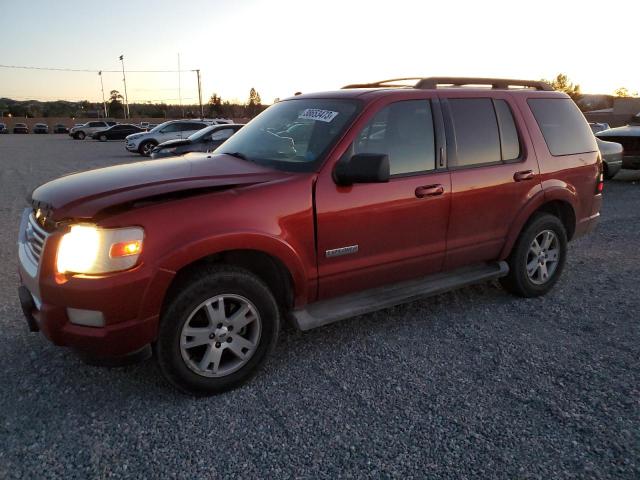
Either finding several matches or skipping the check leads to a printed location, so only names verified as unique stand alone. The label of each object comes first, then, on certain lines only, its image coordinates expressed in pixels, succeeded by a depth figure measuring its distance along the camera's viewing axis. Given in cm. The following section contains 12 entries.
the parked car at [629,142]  1169
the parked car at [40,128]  6000
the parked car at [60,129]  6097
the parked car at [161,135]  2158
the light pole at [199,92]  6601
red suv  264
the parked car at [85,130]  4134
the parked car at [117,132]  3791
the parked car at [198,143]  1311
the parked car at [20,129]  5816
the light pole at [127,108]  8270
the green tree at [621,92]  7781
